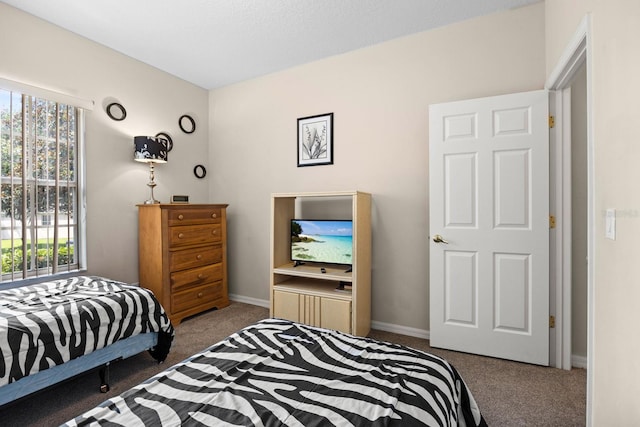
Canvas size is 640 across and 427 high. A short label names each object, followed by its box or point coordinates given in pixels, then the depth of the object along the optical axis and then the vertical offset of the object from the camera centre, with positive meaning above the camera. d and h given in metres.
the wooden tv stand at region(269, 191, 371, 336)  2.72 -0.70
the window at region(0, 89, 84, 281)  2.50 +0.21
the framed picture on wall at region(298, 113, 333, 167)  3.31 +0.75
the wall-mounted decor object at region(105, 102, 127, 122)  3.15 +1.00
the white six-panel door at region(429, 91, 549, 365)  2.33 -0.12
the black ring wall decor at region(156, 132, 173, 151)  3.63 +0.84
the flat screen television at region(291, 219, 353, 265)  2.90 -0.29
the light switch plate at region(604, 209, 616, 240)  1.26 -0.06
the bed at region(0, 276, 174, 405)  1.63 -0.70
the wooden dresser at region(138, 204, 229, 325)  3.12 -0.46
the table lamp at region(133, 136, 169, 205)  3.20 +0.62
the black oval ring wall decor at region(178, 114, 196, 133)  3.84 +1.07
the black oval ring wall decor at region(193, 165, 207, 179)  4.01 +0.50
